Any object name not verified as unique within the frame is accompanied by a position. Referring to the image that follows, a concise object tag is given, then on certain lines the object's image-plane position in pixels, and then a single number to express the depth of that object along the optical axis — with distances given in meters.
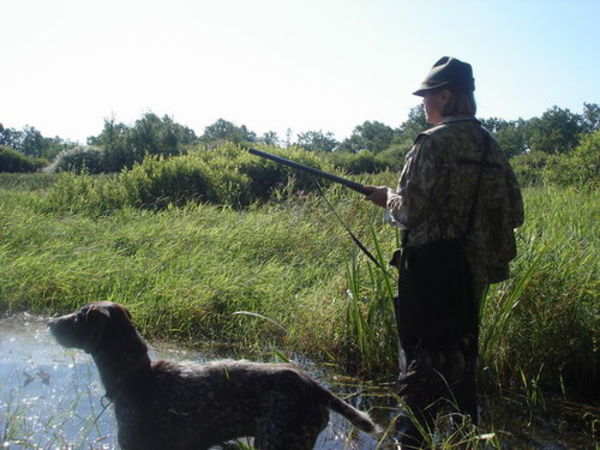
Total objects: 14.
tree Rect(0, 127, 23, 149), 100.56
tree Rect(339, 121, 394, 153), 88.44
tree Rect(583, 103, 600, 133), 73.18
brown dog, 3.34
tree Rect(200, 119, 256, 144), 90.89
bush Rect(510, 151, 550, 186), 11.43
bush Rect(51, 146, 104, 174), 31.27
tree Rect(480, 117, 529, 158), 47.03
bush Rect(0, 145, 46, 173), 41.41
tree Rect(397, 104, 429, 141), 70.50
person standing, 3.56
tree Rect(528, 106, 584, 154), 65.94
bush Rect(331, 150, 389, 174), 38.53
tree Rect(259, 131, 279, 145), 58.84
